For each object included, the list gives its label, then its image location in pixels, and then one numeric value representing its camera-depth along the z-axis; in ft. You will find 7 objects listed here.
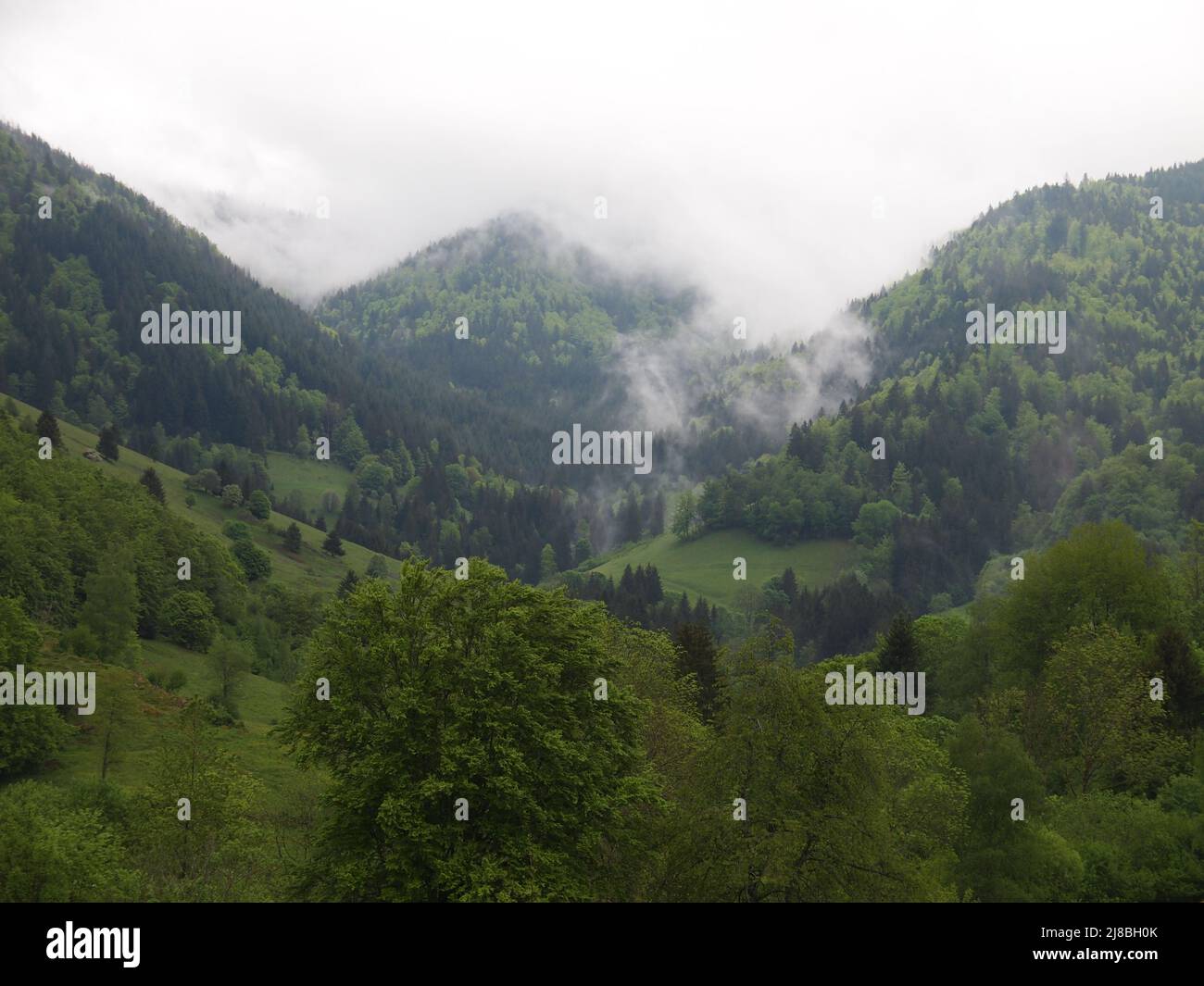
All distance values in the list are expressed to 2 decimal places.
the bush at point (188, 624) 403.75
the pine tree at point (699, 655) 292.81
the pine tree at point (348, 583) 535.68
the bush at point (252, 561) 577.02
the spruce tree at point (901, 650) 319.88
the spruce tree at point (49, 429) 541.75
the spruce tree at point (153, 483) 595.06
